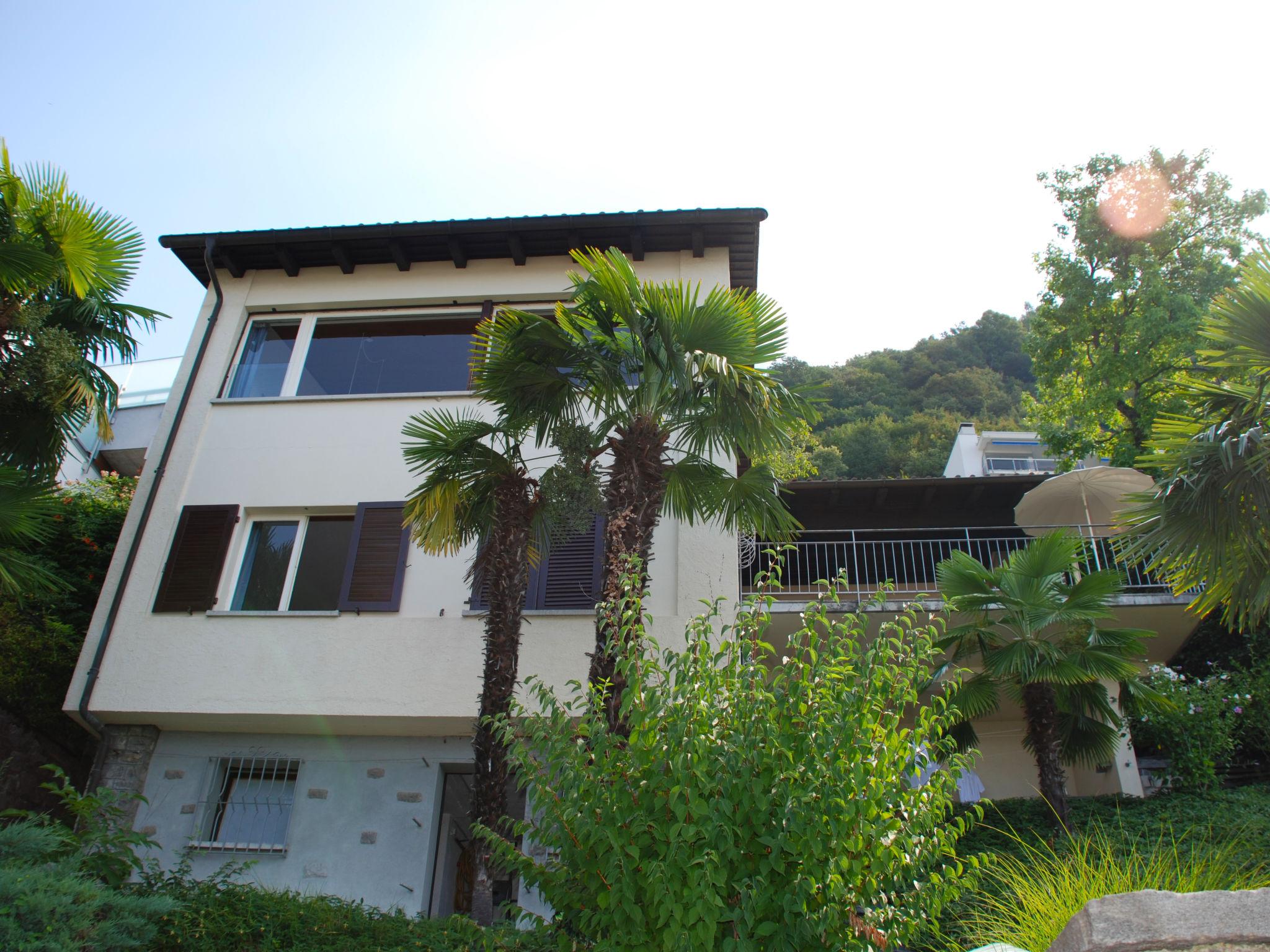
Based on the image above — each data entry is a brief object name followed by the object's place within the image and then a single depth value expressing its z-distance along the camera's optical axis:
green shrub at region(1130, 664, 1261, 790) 11.27
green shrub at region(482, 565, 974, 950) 4.14
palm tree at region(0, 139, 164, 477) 9.00
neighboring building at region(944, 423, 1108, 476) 30.14
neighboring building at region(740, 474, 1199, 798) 12.28
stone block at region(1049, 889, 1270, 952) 4.01
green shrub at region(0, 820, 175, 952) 5.34
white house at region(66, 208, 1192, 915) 9.88
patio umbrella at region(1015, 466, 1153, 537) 13.35
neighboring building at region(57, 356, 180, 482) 20.73
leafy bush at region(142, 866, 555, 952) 6.62
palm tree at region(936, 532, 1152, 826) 9.74
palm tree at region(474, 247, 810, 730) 7.69
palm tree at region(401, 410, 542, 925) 7.14
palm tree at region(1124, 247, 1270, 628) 6.27
